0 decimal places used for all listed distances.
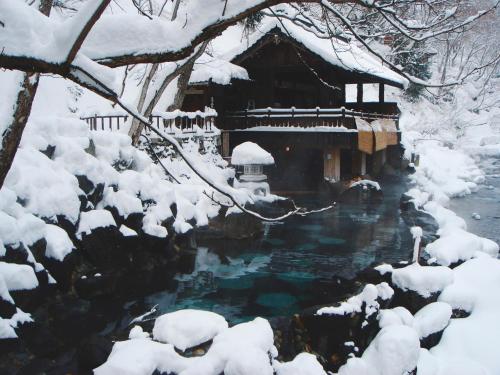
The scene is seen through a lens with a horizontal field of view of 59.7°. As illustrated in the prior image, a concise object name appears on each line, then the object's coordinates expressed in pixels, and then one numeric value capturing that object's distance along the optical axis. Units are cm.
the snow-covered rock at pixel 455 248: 1073
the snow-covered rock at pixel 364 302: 767
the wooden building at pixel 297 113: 1933
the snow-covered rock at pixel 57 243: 841
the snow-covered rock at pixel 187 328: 585
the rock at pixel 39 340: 692
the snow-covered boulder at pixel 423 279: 865
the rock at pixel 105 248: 966
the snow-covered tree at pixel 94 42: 210
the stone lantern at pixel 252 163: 1697
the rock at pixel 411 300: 854
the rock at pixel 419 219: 1396
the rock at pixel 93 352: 590
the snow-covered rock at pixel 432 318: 771
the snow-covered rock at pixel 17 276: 715
